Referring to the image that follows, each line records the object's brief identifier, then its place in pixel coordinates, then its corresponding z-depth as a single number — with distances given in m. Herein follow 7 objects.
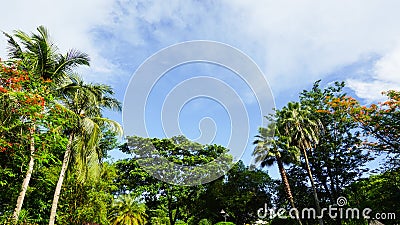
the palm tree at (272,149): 20.64
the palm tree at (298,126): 20.89
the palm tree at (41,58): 9.90
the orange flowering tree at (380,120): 14.73
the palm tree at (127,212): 22.06
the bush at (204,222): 23.53
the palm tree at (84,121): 12.70
